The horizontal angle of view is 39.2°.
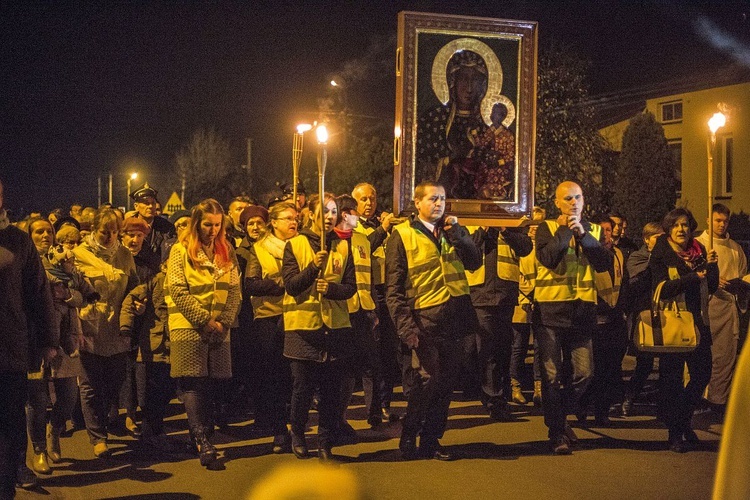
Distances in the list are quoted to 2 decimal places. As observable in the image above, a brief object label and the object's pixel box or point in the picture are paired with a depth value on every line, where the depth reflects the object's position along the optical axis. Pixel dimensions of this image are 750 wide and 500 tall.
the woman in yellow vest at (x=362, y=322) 9.12
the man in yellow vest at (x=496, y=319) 10.82
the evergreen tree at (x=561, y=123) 26.16
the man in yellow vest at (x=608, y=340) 10.34
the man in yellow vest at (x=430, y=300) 8.42
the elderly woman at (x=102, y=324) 9.00
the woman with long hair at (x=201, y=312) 8.33
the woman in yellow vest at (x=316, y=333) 8.50
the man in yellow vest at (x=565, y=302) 8.76
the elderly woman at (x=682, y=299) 8.94
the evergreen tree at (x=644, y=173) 38.91
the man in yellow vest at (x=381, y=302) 10.63
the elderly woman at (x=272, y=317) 9.16
